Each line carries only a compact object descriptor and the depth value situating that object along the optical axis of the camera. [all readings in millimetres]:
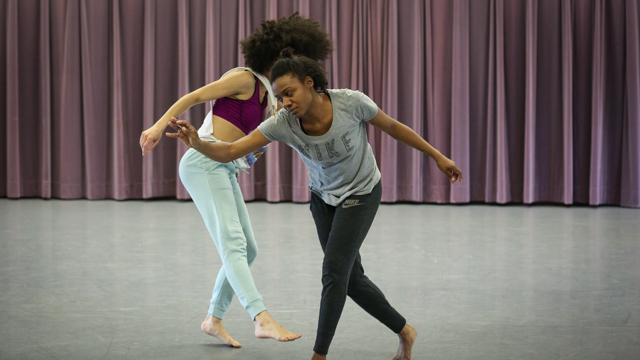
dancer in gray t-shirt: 6382
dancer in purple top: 6732
